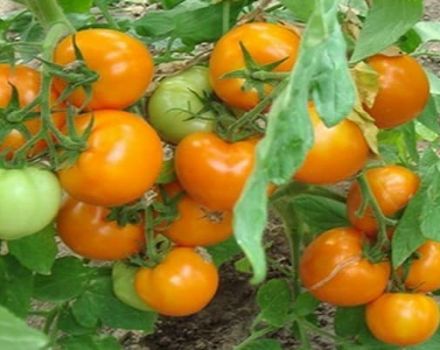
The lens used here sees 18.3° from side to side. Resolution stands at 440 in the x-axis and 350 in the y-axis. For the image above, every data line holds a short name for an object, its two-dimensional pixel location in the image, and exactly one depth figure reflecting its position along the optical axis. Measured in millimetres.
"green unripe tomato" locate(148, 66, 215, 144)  869
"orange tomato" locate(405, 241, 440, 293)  980
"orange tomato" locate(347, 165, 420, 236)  957
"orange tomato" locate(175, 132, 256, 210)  835
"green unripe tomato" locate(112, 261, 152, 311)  955
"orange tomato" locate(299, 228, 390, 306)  958
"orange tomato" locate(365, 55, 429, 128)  896
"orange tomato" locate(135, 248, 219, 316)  913
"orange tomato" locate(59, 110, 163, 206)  805
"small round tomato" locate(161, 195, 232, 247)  895
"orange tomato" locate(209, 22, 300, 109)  831
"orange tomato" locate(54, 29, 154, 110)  825
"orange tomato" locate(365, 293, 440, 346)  970
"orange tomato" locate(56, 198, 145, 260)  895
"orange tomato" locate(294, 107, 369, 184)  831
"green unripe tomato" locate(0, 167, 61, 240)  790
